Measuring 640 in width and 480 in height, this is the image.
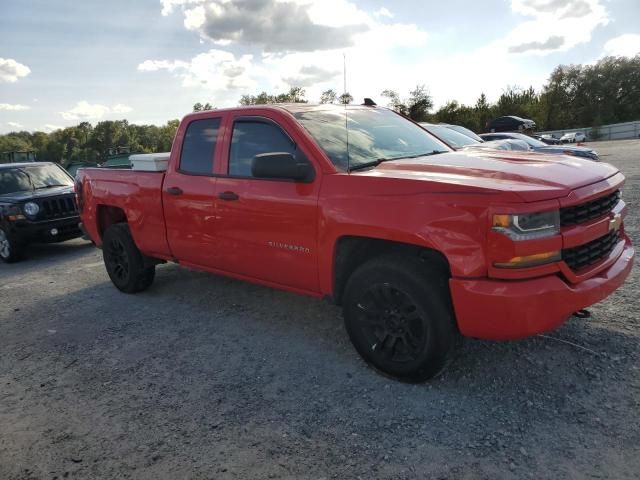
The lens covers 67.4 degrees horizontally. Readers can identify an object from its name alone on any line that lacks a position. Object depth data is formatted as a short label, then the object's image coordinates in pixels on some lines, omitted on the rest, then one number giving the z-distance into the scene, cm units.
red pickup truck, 265
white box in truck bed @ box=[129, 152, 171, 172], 488
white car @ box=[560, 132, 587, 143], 4088
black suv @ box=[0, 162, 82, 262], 803
